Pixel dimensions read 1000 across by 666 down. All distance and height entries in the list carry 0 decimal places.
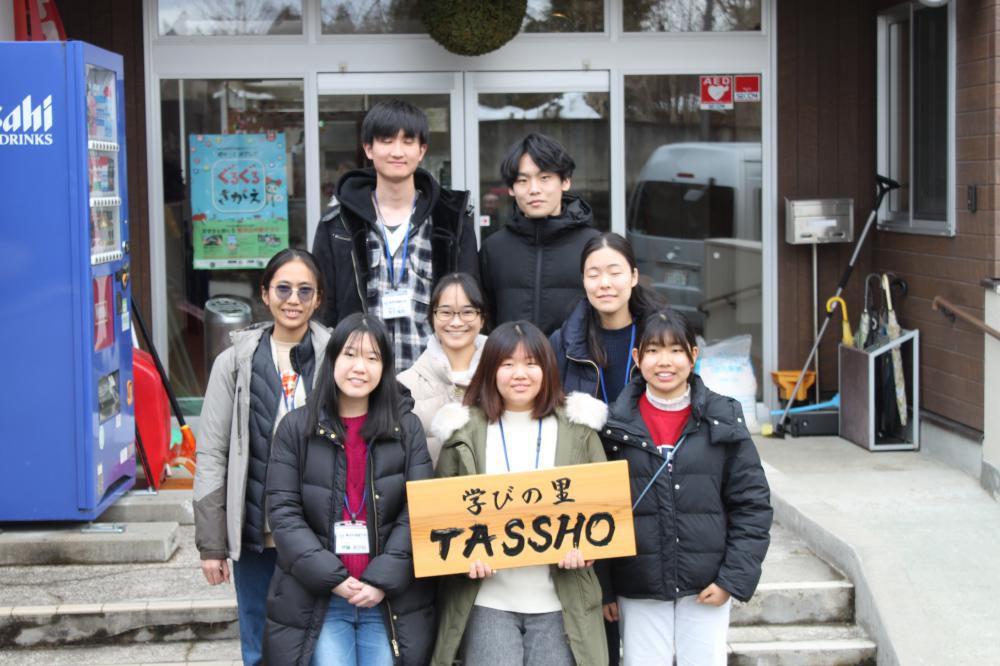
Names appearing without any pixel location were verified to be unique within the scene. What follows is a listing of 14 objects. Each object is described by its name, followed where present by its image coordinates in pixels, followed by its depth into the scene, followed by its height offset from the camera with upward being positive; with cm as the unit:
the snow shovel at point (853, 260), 819 -17
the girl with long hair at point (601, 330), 412 -29
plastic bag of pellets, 840 -89
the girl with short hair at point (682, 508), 386 -79
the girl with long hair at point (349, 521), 372 -78
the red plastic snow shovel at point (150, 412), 689 -87
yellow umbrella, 827 -56
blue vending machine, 589 -16
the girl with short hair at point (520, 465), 376 -64
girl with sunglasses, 407 -52
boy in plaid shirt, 456 -2
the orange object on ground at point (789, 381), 852 -93
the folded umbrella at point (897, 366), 788 -78
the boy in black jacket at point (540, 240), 443 -1
